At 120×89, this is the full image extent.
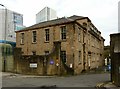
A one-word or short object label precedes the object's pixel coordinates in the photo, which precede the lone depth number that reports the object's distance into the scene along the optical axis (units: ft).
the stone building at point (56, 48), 39.49
